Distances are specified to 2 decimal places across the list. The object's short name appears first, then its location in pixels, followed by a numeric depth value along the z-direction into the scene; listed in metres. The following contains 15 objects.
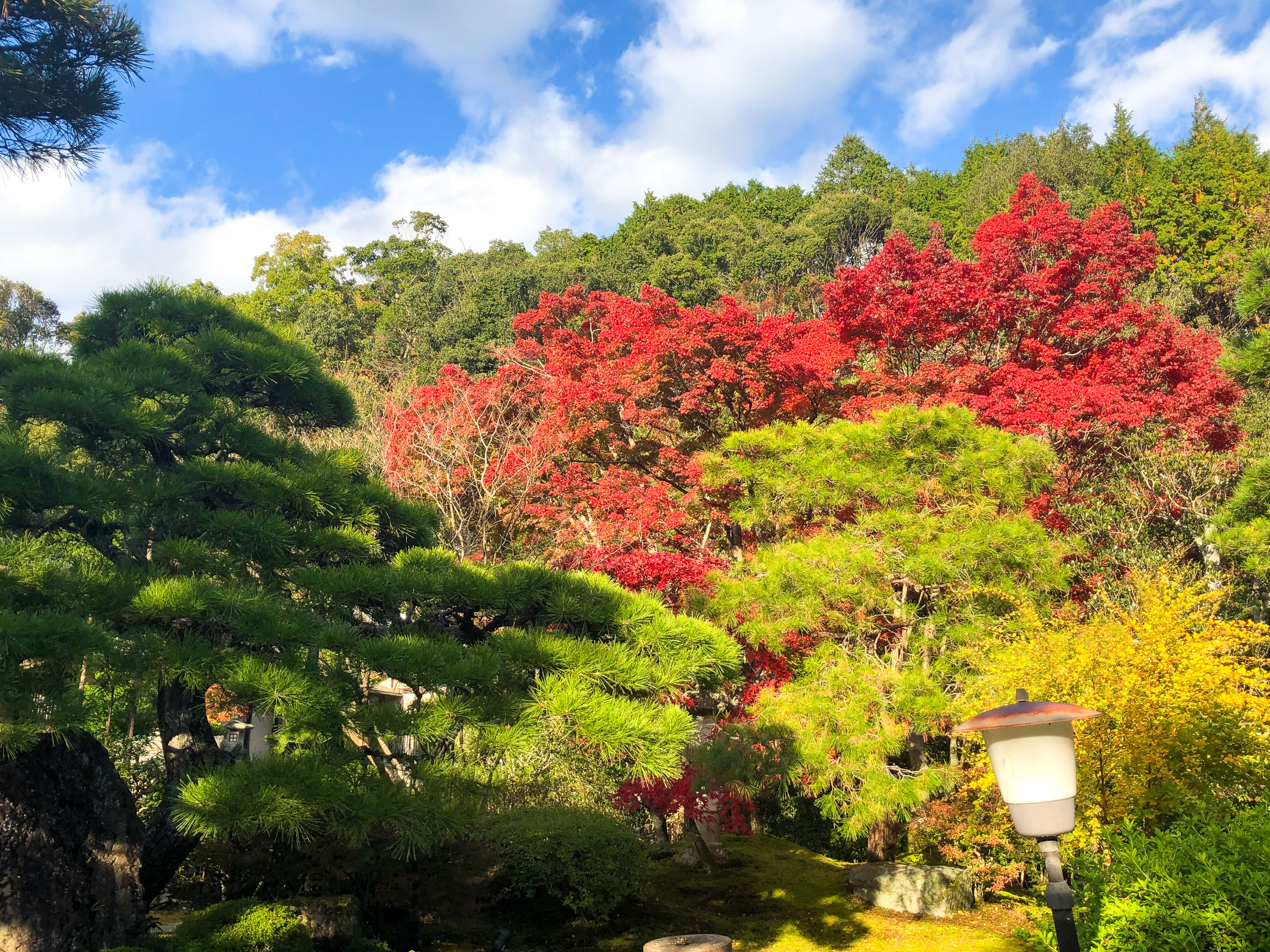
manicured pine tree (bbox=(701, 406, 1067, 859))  6.42
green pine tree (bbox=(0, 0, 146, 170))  4.99
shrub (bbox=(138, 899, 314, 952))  4.69
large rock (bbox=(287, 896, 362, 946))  5.16
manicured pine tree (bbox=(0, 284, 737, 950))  3.20
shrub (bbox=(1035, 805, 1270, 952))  3.42
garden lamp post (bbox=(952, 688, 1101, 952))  2.71
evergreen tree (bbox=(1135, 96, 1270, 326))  19.66
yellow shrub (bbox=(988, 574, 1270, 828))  5.31
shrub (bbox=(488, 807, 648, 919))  6.58
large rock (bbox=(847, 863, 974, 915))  7.47
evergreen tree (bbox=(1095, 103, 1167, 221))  22.56
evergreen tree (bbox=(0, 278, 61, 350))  23.62
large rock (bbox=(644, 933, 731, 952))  5.82
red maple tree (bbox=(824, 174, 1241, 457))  9.34
